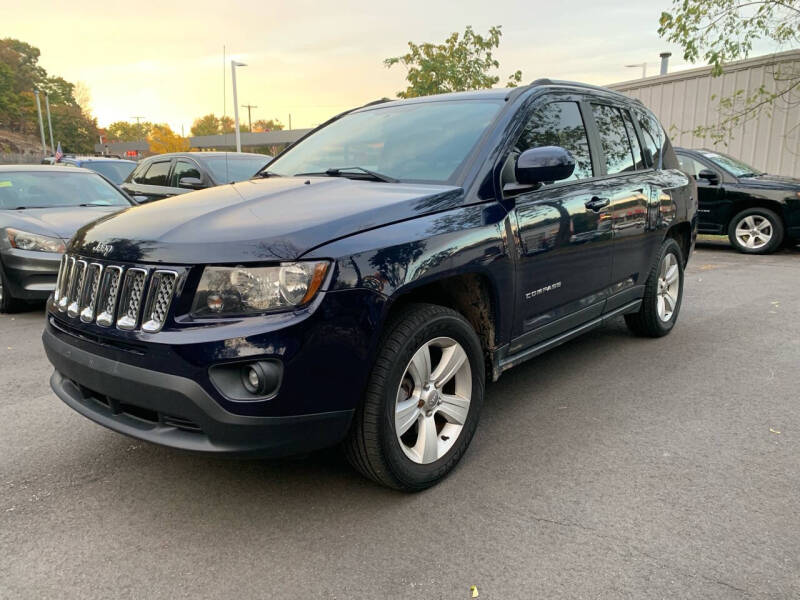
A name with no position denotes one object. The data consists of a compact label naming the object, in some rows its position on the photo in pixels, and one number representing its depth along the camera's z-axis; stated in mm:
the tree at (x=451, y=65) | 18656
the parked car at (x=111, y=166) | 13781
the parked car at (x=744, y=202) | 10211
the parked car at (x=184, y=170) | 9266
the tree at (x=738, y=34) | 13172
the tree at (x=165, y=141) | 50403
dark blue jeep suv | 2287
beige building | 13633
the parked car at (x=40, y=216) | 6047
